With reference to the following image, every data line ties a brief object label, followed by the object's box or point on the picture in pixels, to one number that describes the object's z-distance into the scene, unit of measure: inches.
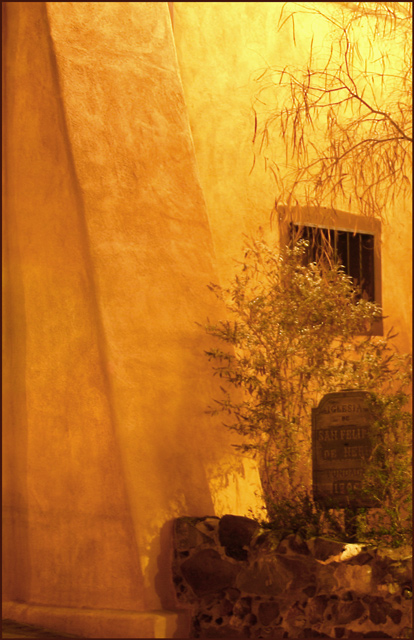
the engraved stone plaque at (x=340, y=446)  302.8
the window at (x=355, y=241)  410.0
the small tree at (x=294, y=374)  312.0
